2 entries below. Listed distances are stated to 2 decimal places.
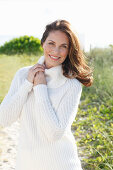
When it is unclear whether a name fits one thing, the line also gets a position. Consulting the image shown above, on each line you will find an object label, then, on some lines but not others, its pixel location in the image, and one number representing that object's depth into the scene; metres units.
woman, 1.87
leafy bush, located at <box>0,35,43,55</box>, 16.28
